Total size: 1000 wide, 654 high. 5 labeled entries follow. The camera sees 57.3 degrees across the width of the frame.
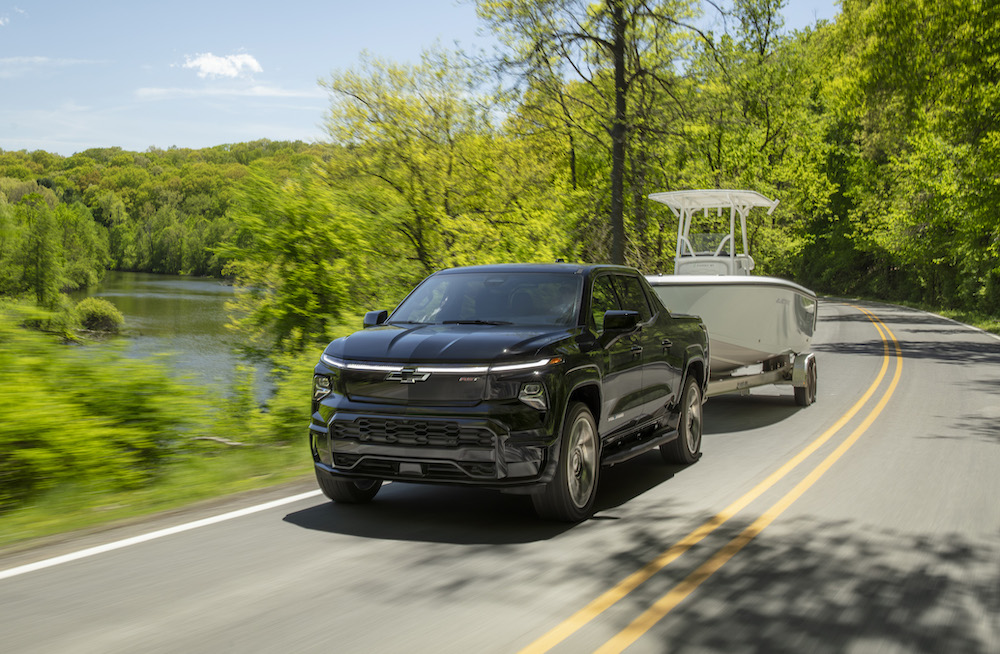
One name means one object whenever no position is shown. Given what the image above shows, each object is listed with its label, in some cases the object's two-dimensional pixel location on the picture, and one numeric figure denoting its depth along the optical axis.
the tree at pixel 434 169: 16.62
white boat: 11.41
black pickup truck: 5.88
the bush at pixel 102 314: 60.78
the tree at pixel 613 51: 21.38
